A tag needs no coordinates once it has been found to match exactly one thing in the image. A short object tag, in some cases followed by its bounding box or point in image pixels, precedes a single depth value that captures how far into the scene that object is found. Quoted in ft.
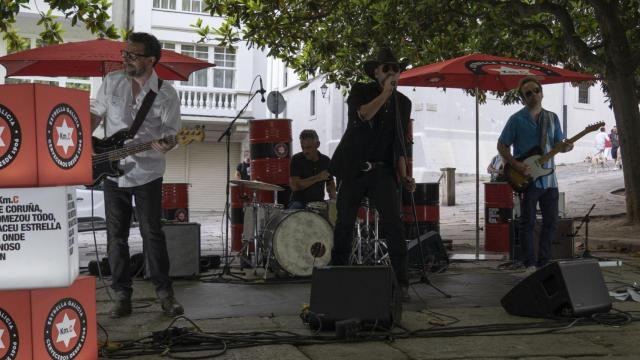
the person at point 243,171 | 63.46
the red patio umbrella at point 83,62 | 25.14
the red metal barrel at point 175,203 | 35.68
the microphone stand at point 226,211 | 26.96
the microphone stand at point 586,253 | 27.94
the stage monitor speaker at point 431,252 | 28.04
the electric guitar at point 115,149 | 17.61
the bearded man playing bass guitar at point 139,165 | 18.16
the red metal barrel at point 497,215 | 35.91
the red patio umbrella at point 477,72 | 29.60
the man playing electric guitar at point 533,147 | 25.77
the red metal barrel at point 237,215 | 36.24
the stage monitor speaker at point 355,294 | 15.81
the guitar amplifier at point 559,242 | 30.25
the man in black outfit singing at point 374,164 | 18.84
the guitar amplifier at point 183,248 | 27.04
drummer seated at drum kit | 30.32
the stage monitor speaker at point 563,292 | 17.19
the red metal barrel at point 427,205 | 33.65
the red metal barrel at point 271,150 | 33.78
